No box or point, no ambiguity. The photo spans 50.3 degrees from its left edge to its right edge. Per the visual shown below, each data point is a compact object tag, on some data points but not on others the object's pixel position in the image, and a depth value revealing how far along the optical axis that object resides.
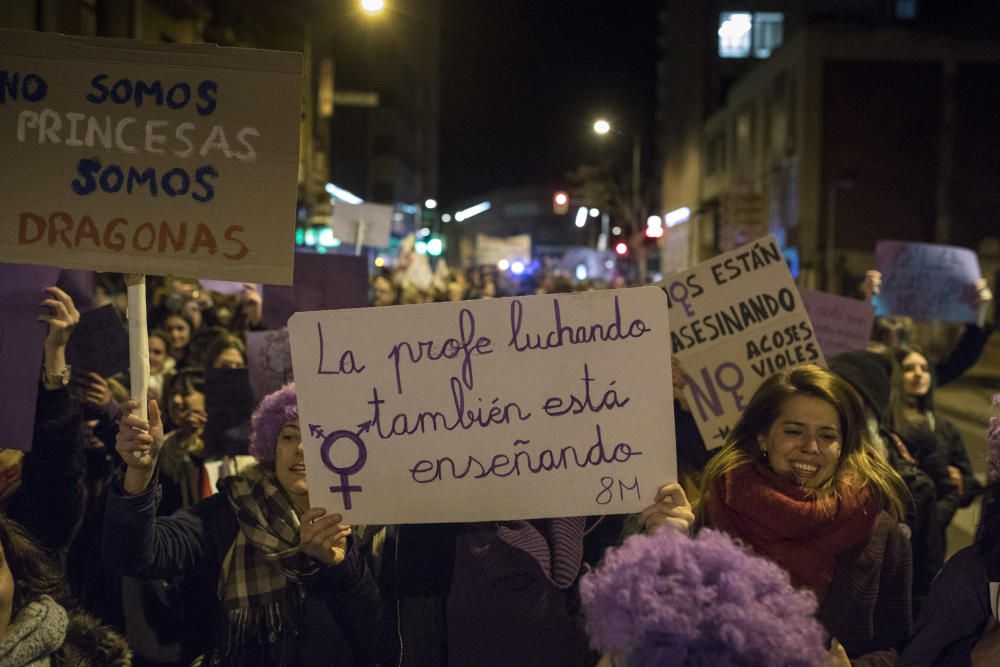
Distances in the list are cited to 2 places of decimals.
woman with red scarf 2.77
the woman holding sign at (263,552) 2.76
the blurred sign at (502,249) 26.91
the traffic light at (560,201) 29.59
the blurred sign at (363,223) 12.16
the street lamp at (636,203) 35.49
